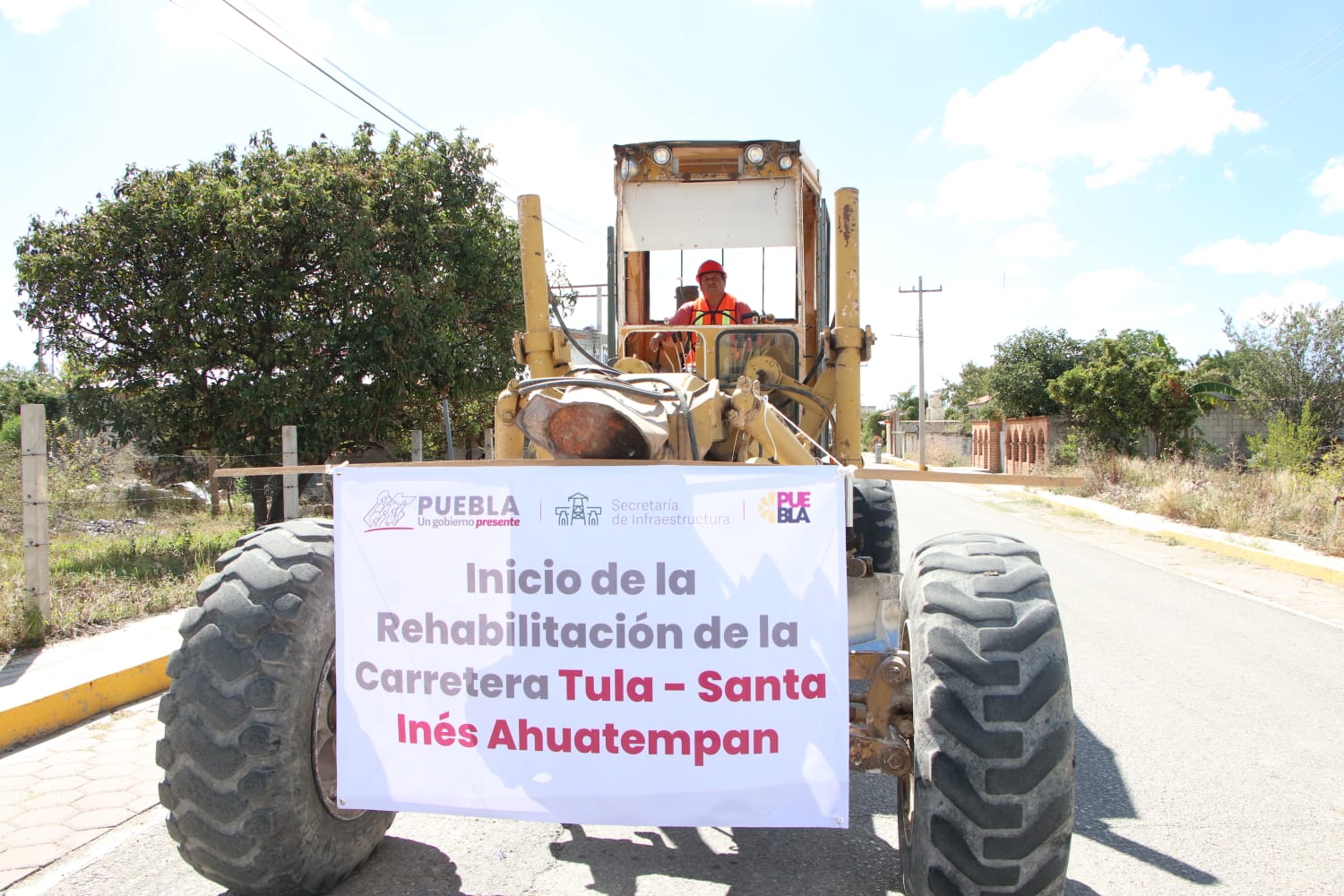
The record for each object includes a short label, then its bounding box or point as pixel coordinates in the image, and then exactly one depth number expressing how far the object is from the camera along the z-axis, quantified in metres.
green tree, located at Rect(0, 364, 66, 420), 26.42
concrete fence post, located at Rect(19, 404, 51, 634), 6.61
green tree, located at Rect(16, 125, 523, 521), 11.10
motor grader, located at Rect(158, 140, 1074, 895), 2.49
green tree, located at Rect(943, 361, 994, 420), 65.69
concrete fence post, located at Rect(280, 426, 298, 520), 9.43
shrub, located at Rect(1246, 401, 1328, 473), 17.30
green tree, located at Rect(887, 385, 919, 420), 69.62
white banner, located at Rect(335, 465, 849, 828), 2.53
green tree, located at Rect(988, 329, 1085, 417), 34.84
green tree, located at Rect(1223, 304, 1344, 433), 25.17
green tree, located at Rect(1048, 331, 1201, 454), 25.06
